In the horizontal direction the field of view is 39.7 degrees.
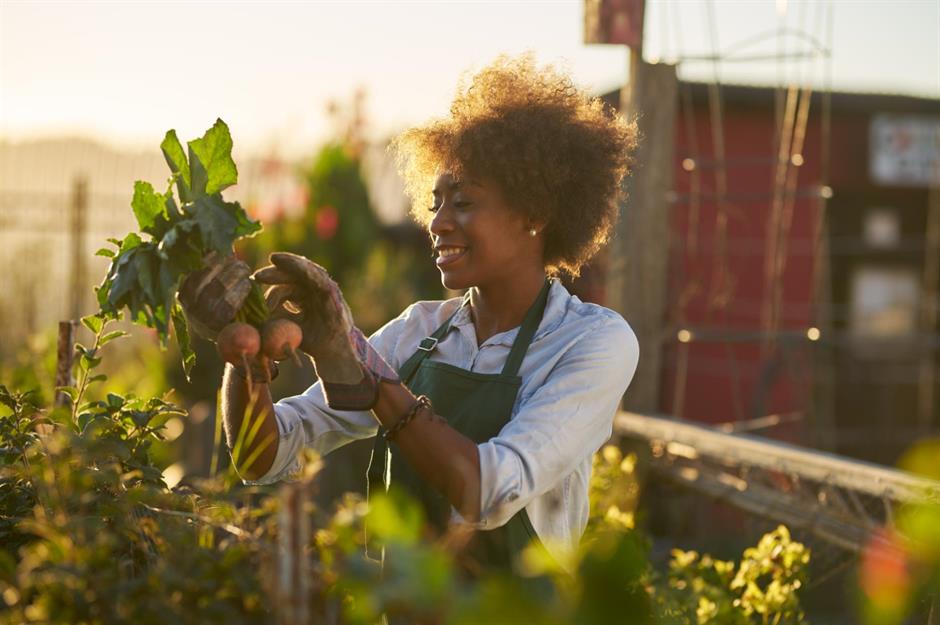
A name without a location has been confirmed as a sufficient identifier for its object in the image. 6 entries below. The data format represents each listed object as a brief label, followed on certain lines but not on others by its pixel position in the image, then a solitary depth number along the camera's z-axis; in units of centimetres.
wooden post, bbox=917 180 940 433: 1064
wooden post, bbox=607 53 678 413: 533
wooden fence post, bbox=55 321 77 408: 280
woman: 226
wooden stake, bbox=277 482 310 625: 127
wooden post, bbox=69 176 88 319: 1117
